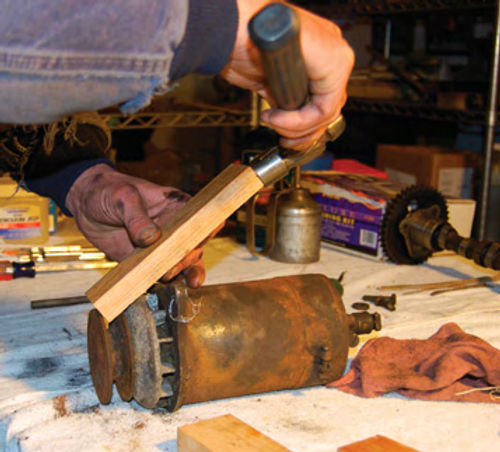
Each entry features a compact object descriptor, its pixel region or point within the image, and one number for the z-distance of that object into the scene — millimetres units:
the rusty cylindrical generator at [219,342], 925
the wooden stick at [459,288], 1485
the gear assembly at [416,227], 1651
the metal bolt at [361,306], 1359
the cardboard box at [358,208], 1754
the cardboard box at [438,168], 2352
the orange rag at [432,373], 1015
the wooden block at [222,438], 817
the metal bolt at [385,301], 1375
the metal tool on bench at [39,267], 1560
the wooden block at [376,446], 819
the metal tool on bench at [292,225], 1686
